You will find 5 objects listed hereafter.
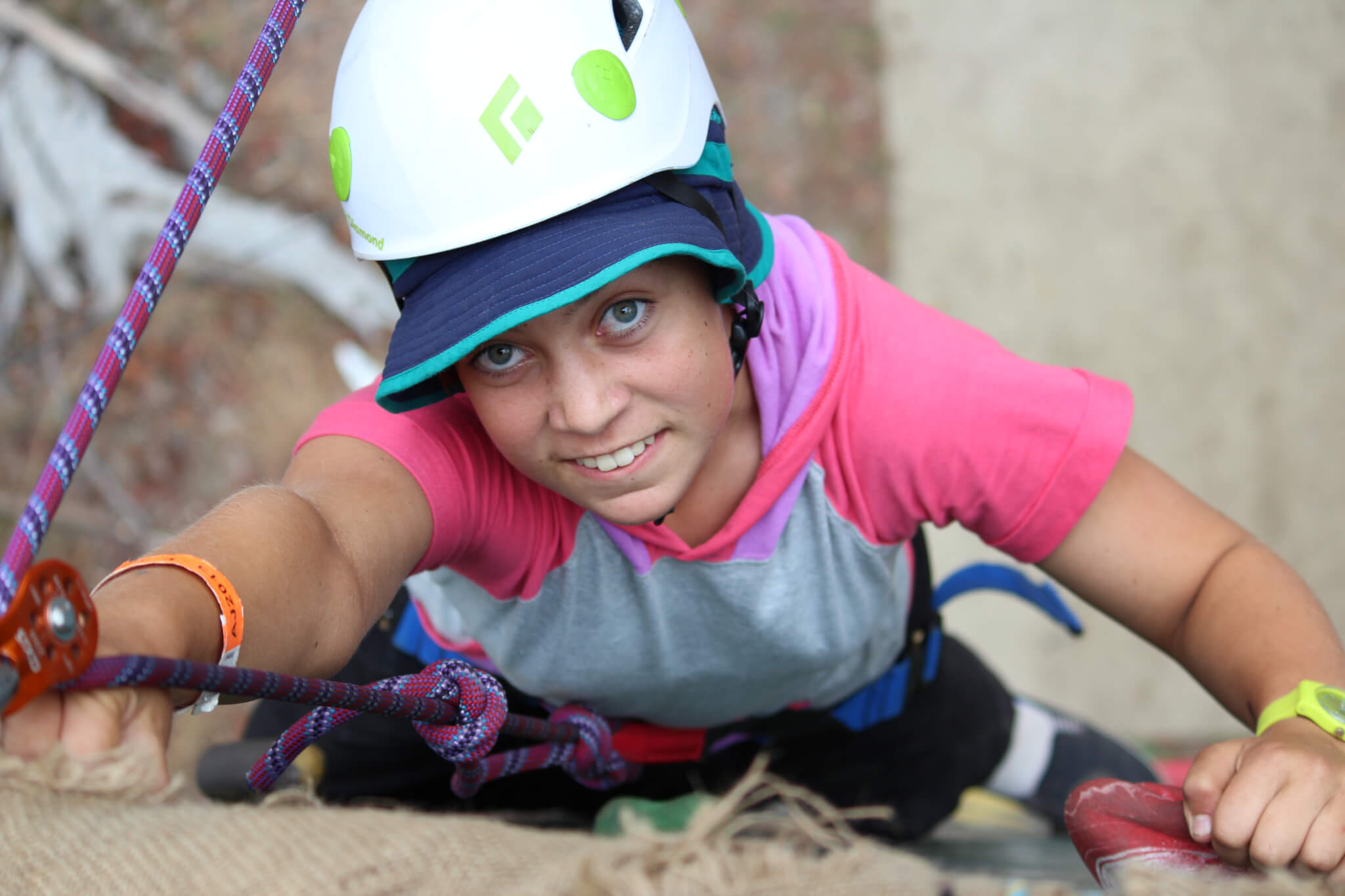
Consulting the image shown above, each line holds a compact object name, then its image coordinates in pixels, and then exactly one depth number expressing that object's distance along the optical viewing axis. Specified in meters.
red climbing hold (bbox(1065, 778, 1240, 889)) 1.06
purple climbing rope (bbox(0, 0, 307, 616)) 0.86
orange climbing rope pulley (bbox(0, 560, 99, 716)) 0.71
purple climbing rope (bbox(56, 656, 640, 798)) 0.84
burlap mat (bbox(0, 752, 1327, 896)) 0.83
